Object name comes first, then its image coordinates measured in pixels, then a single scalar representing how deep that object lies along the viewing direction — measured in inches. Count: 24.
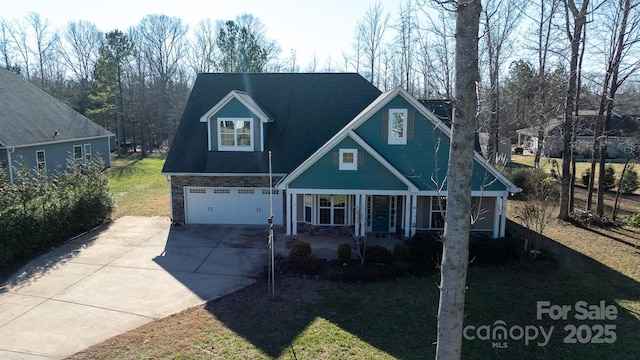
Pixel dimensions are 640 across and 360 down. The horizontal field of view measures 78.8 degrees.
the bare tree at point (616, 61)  648.4
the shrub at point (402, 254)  492.7
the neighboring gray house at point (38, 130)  885.2
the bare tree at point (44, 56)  2045.4
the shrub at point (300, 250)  502.0
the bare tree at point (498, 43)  928.3
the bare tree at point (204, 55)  2055.9
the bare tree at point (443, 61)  830.3
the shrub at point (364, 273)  457.1
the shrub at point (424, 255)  478.3
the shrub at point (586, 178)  1025.5
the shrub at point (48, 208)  494.4
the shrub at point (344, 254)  497.7
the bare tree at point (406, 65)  1312.5
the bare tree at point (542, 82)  916.5
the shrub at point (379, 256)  493.0
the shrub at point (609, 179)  964.0
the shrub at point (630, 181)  935.7
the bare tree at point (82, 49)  2075.5
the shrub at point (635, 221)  579.5
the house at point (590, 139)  1531.6
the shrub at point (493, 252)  502.0
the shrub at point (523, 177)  880.6
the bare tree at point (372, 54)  1599.2
